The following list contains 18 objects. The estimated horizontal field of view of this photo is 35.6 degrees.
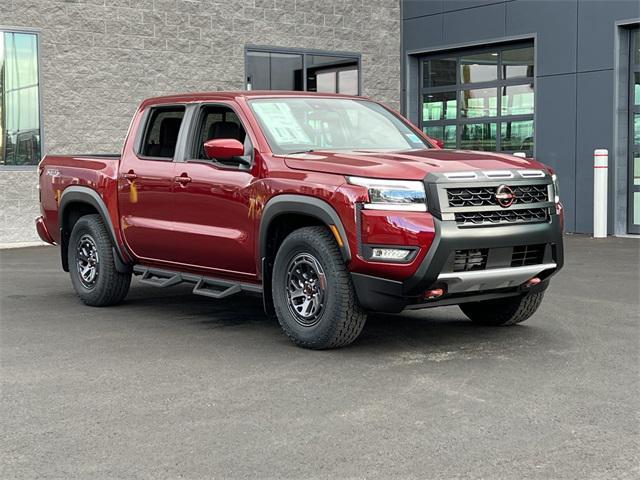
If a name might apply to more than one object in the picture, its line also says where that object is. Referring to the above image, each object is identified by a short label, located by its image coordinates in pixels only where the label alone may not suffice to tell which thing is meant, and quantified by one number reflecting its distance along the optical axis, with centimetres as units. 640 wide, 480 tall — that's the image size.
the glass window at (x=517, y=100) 1772
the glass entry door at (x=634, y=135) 1592
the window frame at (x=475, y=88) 1780
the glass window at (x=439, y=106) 1952
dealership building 1600
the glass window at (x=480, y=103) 1848
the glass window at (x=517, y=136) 1781
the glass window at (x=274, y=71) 1850
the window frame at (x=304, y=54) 1839
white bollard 1570
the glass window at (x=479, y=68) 1841
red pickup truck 642
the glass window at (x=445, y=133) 1955
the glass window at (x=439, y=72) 1944
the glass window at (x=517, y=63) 1769
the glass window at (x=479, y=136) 1864
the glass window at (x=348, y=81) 1986
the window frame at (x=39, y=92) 1577
